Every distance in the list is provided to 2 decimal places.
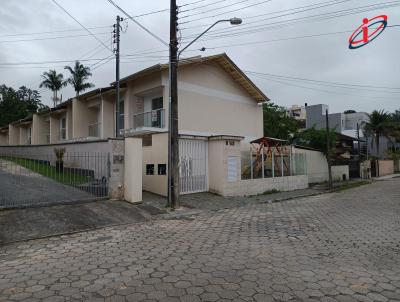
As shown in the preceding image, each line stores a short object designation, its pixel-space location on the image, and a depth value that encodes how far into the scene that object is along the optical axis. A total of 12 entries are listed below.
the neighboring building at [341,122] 44.94
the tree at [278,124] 31.12
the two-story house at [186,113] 14.04
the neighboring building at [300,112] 63.89
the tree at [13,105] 45.12
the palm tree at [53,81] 40.56
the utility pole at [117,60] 17.88
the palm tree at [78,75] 36.88
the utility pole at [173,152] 11.09
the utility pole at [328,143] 20.65
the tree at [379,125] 36.72
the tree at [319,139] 23.23
